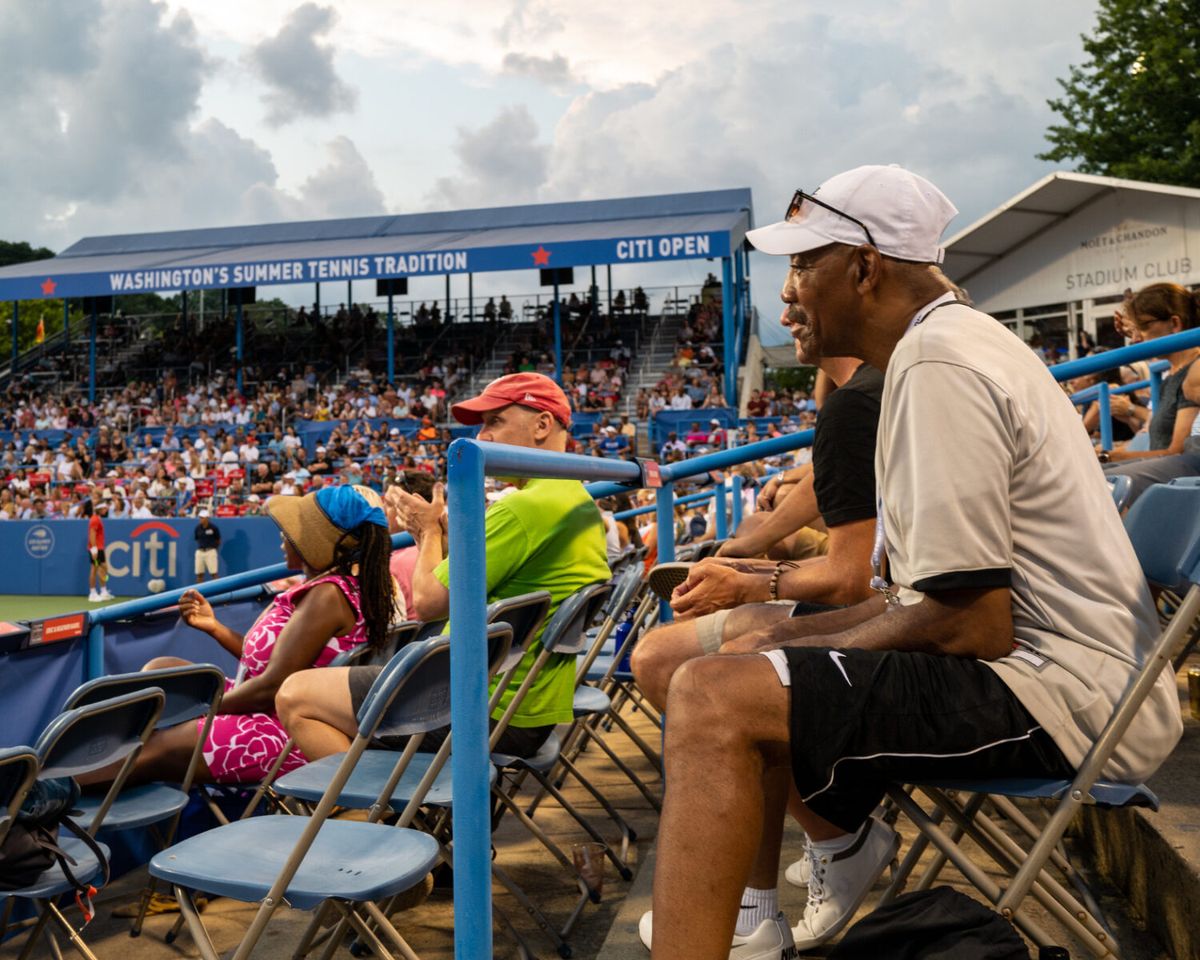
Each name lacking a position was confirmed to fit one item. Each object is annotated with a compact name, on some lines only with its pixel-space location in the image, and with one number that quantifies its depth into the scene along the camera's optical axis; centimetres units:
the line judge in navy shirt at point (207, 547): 1759
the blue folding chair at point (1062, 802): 182
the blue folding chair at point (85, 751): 266
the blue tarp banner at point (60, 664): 384
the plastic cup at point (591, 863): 344
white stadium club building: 1883
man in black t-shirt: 256
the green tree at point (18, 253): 9619
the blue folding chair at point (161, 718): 309
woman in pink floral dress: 368
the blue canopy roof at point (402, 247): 2612
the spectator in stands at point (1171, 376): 472
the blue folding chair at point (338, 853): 222
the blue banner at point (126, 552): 1808
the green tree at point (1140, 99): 2683
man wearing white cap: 174
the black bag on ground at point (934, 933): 175
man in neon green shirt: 336
